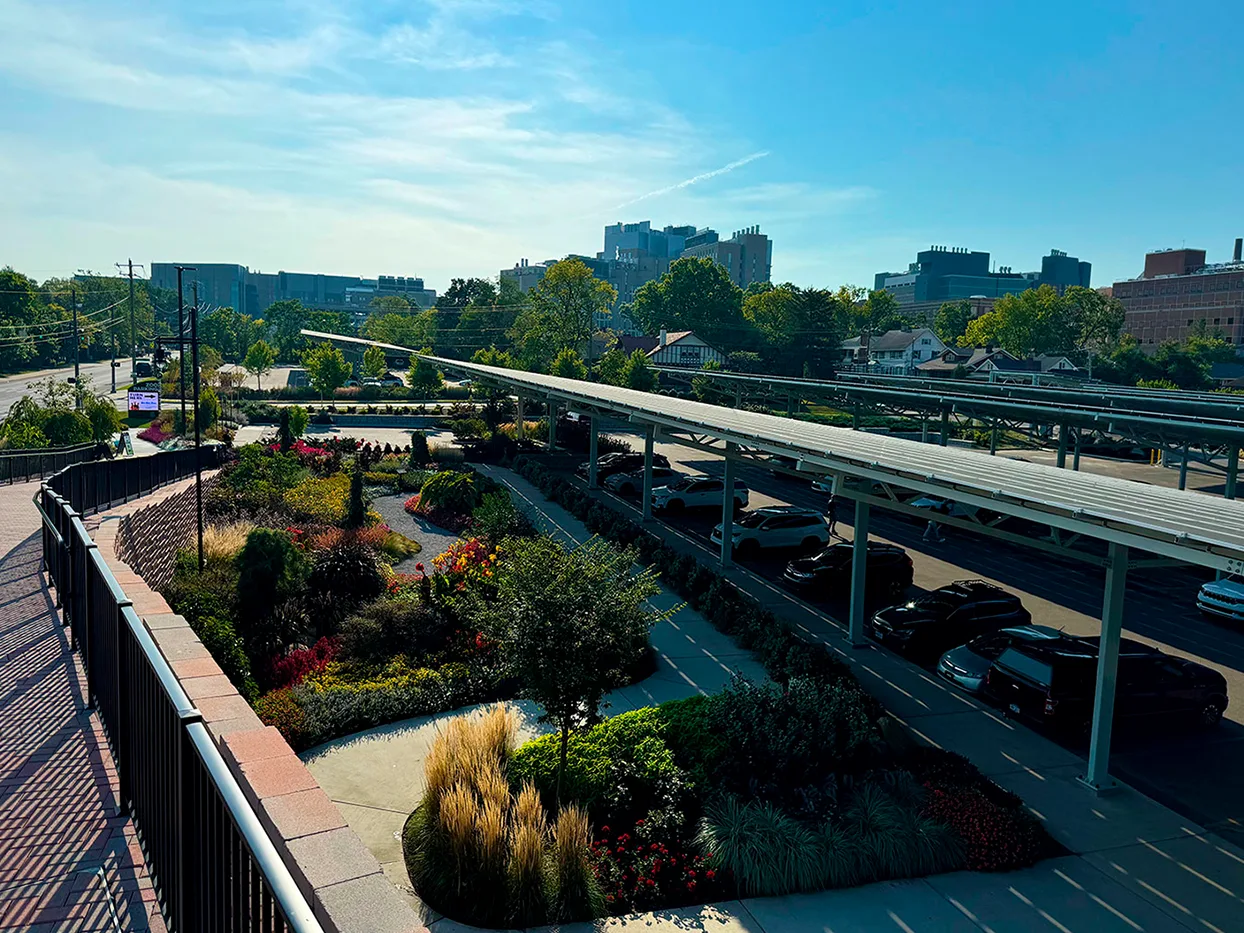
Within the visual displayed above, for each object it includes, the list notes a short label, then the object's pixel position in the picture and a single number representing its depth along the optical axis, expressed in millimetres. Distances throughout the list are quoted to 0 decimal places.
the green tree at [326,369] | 65125
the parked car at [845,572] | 20703
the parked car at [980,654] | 14781
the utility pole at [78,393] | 34281
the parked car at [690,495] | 30156
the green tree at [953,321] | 142500
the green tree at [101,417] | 30891
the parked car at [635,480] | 31766
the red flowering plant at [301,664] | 13055
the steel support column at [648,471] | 26308
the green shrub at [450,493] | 27016
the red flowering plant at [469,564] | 16688
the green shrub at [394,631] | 14297
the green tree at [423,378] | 67438
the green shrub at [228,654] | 11602
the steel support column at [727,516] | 22172
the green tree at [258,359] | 72625
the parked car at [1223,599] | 20344
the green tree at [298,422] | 38219
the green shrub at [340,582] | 15648
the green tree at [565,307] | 80750
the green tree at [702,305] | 105125
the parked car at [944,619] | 16891
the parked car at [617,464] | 34781
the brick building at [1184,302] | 125188
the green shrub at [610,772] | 9938
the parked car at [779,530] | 24750
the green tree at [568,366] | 55969
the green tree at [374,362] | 75438
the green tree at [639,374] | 57469
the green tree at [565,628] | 9562
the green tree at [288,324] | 124500
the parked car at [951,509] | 28678
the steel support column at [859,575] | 16562
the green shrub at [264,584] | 13727
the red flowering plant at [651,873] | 8562
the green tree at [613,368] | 58188
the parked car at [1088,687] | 13219
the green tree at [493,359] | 65812
